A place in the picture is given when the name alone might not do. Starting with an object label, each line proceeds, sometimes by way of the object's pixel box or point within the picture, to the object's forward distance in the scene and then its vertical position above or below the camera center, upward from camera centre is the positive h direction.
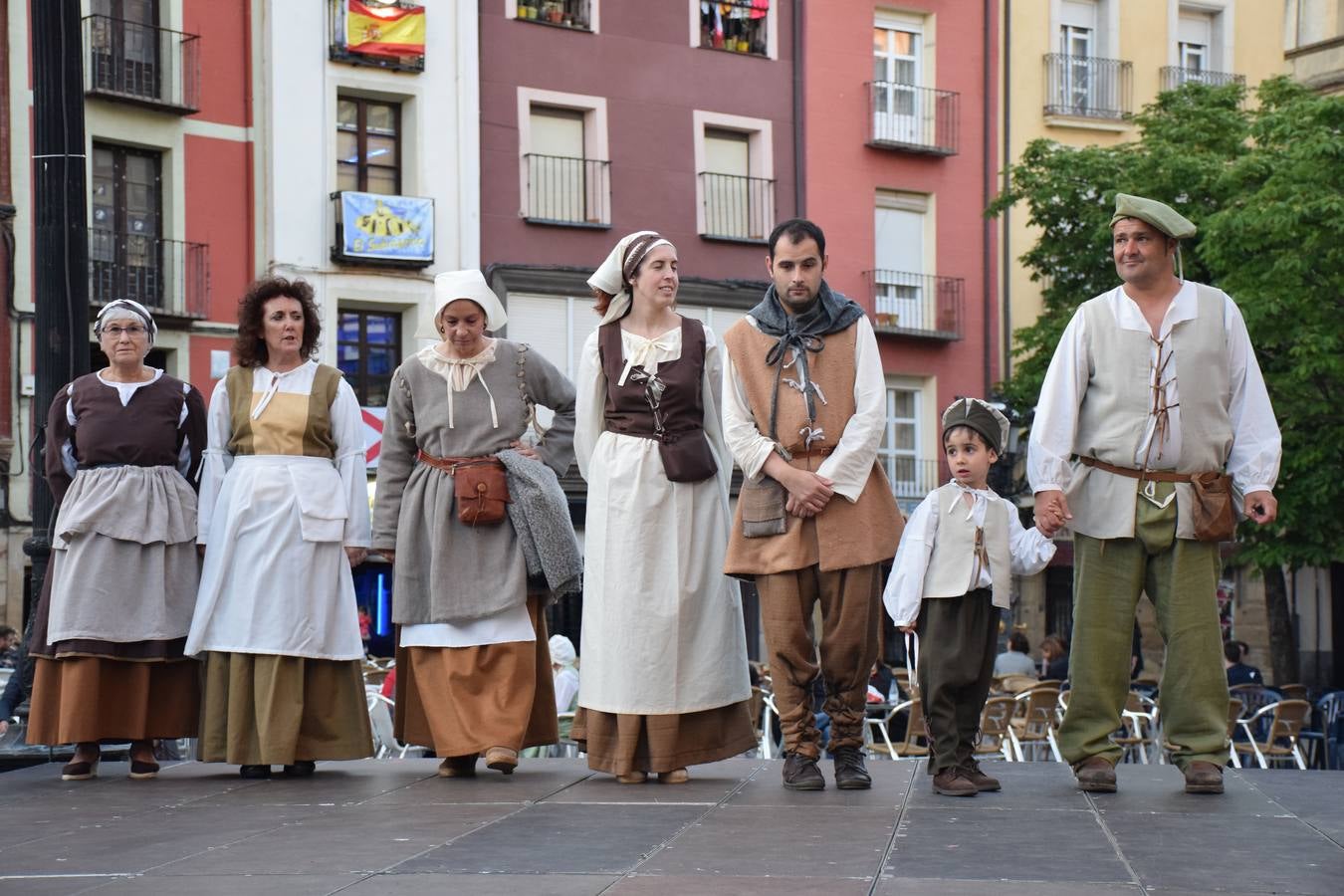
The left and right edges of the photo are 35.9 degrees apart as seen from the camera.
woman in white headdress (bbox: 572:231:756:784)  7.89 -0.54
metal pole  9.64 +0.98
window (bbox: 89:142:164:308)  27.66 +2.58
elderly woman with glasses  8.63 -0.67
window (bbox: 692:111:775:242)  32.59 +3.72
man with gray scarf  7.56 -0.30
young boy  7.64 -0.64
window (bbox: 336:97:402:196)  29.70 +3.87
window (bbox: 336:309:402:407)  29.64 +0.91
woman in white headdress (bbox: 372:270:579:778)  8.34 -0.50
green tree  23.95 +2.01
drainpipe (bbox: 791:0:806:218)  33.31 +4.17
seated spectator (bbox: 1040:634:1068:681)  21.42 -2.72
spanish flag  29.20 +5.45
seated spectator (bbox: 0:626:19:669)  20.53 -2.30
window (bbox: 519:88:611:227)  30.92 +3.80
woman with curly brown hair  8.56 -0.59
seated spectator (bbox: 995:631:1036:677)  20.09 -2.47
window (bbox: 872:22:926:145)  34.44 +5.44
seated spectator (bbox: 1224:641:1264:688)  18.86 -2.42
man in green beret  7.38 -0.21
